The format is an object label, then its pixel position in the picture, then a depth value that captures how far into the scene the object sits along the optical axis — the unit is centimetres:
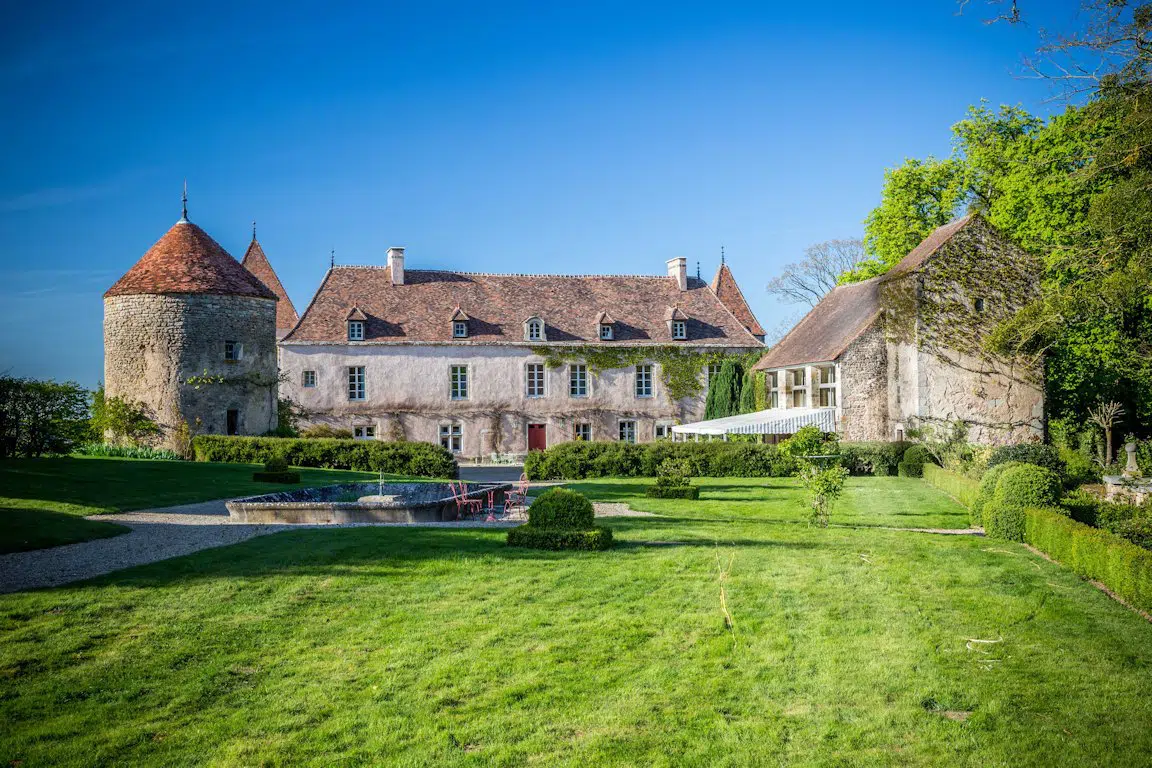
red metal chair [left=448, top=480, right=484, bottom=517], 1702
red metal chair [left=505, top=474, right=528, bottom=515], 1731
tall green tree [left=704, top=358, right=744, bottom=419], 3700
